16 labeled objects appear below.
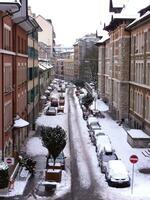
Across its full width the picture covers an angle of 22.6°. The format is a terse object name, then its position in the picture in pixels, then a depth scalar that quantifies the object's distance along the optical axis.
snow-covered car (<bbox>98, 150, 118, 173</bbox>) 27.72
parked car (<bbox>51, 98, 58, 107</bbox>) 67.69
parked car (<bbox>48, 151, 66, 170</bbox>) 28.59
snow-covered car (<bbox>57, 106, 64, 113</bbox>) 61.19
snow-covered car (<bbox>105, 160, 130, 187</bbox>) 24.37
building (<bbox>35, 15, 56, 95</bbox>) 109.91
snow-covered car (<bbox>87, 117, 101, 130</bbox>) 41.40
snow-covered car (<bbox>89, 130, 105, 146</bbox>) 36.06
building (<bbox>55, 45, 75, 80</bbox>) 155.02
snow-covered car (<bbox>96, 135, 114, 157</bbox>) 30.00
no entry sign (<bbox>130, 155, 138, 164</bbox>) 23.57
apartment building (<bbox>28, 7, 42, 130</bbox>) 43.86
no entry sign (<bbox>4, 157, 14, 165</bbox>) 23.17
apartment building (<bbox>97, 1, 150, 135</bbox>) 39.57
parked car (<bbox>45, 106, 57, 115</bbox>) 56.98
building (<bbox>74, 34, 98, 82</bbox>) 116.54
